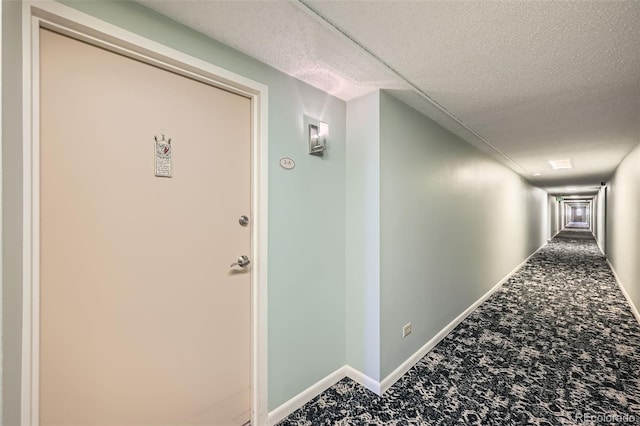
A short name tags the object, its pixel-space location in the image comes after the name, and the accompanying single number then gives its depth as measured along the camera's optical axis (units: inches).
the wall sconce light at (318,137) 72.6
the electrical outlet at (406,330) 88.6
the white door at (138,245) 42.1
